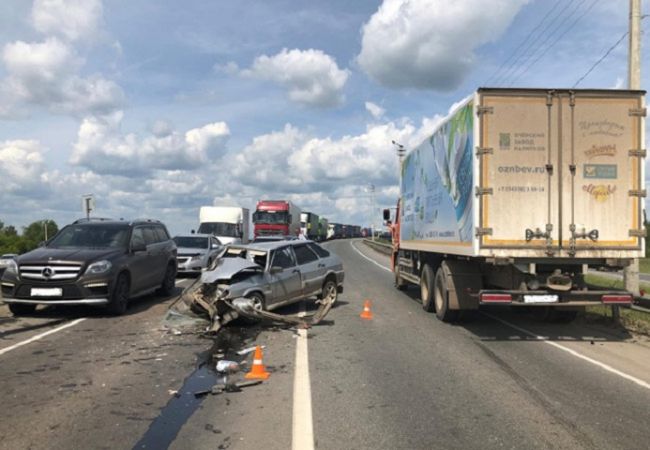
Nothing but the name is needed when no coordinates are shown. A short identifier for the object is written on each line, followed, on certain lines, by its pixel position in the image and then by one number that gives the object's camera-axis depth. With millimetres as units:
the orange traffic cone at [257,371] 6592
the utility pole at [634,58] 11461
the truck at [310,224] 59594
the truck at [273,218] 39969
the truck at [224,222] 28844
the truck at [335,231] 97525
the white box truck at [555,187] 8906
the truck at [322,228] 72931
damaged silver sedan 9680
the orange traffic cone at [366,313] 11344
